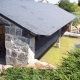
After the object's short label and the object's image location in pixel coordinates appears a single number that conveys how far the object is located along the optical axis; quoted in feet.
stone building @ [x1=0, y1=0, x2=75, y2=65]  28.53
